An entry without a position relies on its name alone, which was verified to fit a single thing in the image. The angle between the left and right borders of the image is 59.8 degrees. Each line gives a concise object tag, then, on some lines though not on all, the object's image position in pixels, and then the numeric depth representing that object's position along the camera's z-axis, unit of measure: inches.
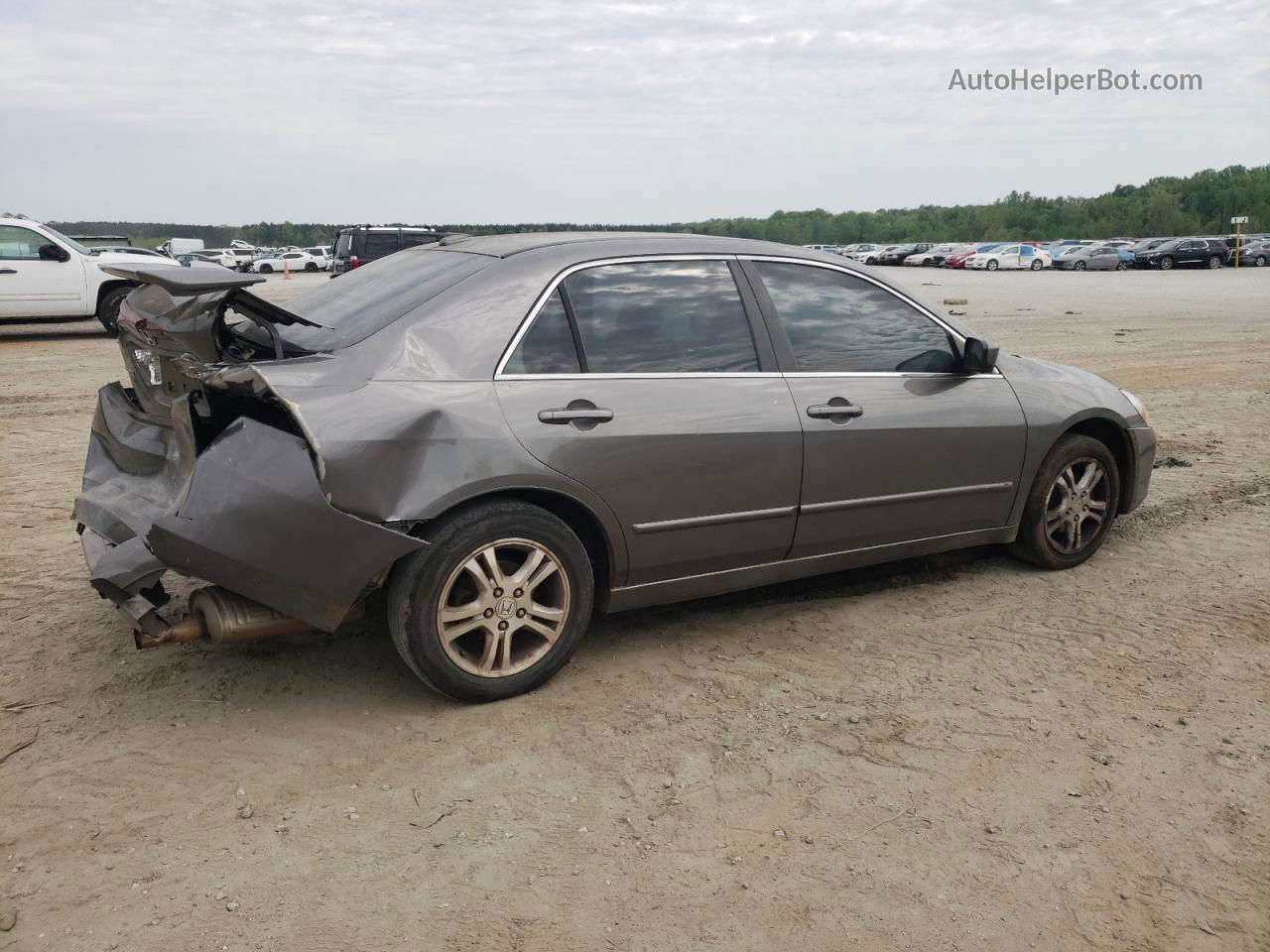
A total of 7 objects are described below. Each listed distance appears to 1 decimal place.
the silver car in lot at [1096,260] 1921.8
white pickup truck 629.9
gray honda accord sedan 135.8
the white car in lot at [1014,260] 2016.5
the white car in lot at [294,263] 2208.4
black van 978.1
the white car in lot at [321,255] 2301.9
